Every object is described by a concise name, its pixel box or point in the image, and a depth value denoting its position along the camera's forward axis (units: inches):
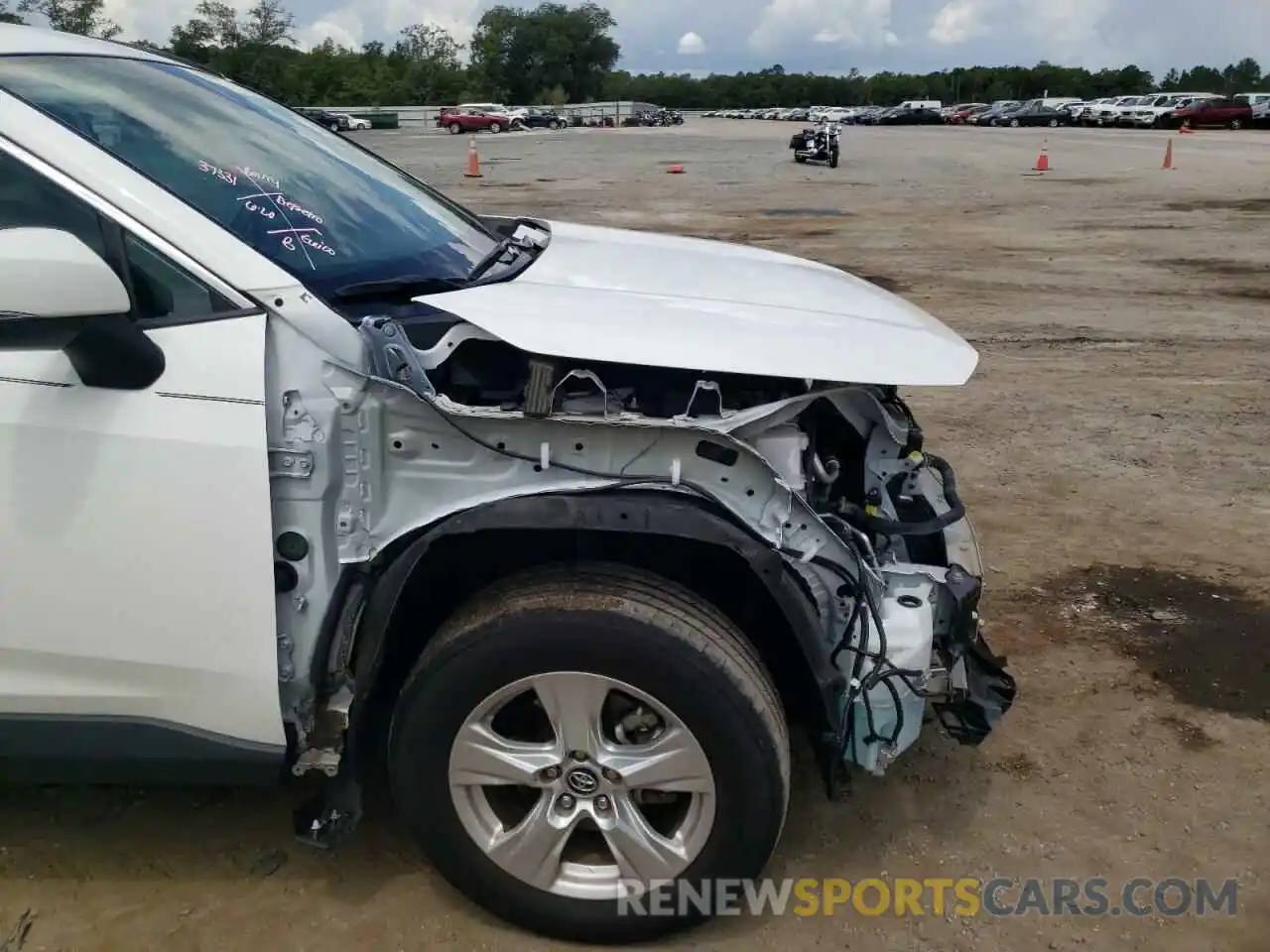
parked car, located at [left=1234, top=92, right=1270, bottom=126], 1750.7
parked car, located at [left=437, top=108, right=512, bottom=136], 2304.4
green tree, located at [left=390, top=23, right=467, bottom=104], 3627.0
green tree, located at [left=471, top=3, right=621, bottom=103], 4296.3
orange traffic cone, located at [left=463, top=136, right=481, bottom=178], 983.5
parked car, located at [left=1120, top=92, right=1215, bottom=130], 1923.0
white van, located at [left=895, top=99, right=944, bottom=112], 2755.2
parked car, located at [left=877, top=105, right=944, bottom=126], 2721.5
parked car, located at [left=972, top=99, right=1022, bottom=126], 2471.7
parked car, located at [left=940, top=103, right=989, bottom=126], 2728.8
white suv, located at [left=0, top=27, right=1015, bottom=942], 86.4
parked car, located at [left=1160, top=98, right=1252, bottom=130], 1792.6
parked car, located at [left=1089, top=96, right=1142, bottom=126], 2079.2
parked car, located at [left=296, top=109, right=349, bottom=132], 2087.8
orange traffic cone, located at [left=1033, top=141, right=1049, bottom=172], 964.0
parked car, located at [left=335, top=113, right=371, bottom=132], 2182.6
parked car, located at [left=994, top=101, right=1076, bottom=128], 2316.6
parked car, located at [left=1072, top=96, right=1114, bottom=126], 2198.6
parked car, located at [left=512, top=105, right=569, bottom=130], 2667.8
